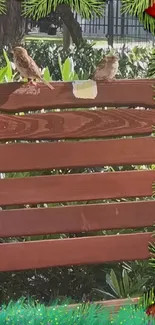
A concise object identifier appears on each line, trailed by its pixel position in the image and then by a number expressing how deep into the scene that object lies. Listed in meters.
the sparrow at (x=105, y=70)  2.97
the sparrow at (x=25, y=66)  2.85
